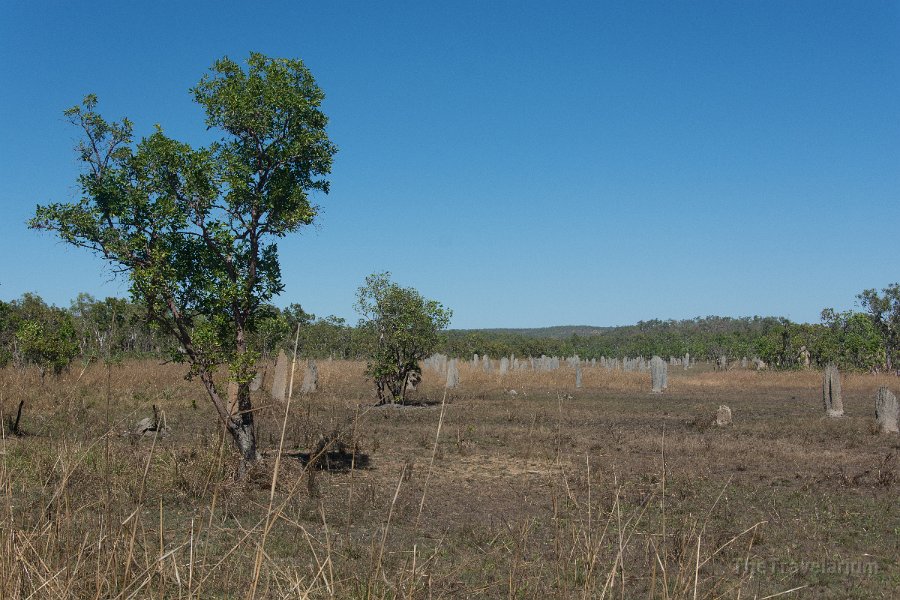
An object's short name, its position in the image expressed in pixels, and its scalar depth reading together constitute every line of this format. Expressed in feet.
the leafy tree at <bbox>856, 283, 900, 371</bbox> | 157.58
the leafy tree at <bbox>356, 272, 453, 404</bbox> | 72.79
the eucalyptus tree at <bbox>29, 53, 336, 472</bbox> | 29.55
